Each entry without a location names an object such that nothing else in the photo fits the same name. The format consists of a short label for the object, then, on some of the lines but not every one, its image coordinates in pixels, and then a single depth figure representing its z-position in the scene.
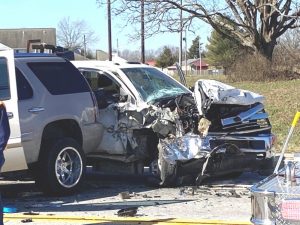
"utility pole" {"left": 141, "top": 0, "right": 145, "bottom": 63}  33.47
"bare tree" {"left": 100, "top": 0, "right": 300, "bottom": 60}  34.78
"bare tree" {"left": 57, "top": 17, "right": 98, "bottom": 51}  89.06
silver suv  7.45
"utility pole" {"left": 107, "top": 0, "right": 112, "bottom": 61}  31.62
